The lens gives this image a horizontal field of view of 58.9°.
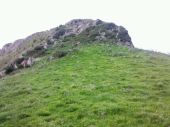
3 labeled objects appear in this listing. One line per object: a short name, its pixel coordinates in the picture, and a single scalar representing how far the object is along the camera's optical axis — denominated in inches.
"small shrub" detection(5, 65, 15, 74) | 836.6
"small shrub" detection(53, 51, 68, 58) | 811.8
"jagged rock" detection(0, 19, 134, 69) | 956.5
